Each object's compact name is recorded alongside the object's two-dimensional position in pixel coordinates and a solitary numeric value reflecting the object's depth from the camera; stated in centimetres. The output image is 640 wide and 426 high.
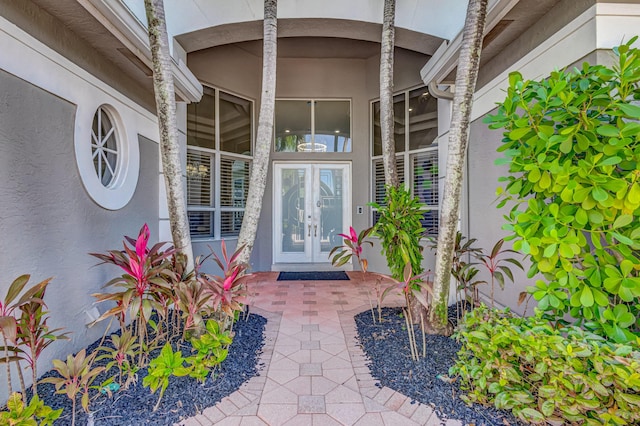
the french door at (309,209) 599
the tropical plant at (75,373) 148
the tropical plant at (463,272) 277
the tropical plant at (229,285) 219
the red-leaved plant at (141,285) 198
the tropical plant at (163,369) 165
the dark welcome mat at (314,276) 523
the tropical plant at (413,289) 226
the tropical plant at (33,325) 162
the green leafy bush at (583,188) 147
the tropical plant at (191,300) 206
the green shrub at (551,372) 122
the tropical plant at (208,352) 190
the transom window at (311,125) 601
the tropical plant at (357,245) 321
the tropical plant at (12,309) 142
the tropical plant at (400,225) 298
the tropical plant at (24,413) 129
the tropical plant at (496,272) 249
